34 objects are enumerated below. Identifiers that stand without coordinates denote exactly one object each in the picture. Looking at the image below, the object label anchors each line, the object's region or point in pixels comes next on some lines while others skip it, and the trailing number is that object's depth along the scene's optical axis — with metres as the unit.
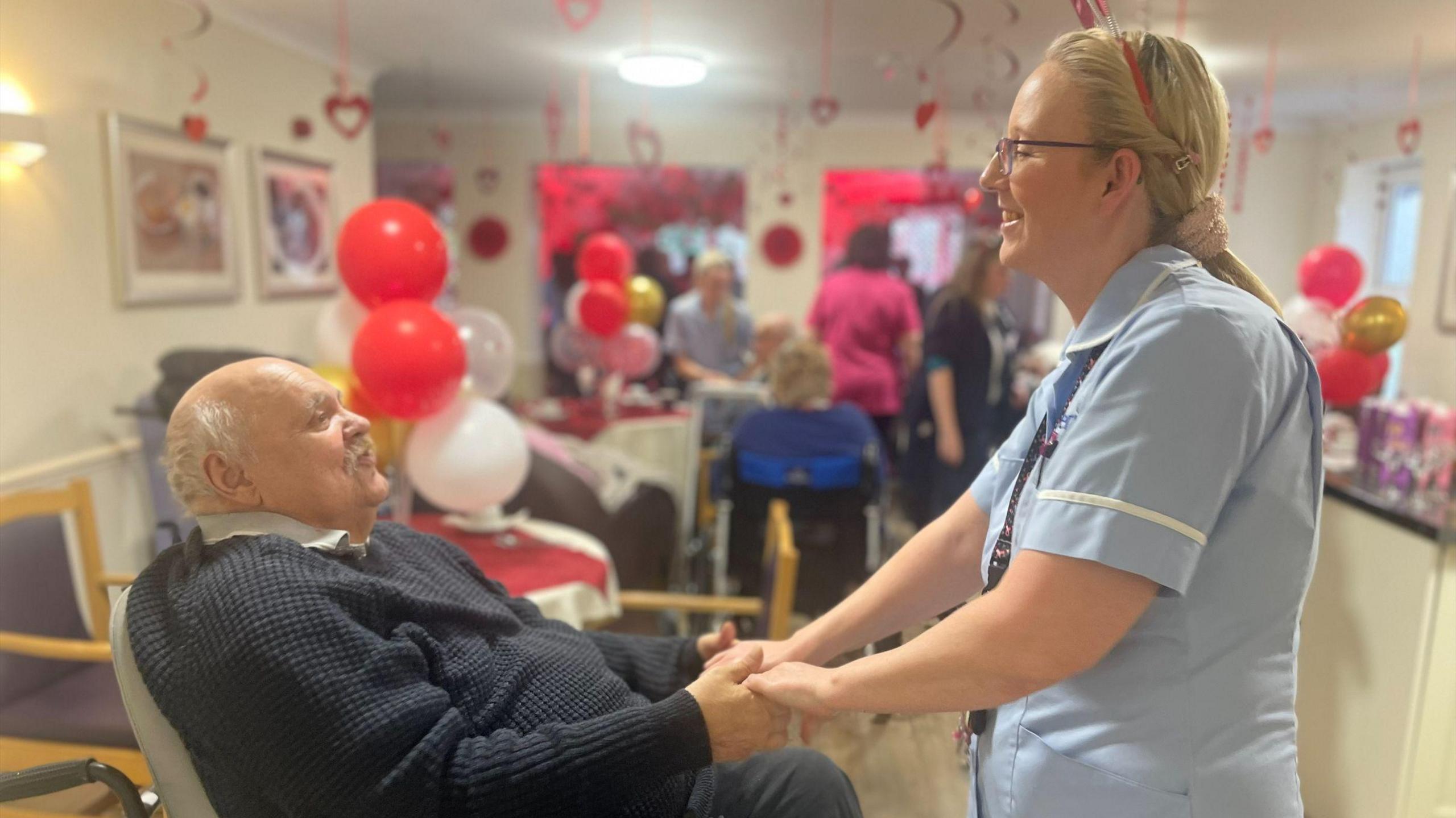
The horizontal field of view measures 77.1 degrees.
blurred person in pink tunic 4.20
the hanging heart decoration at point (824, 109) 3.05
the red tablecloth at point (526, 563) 2.06
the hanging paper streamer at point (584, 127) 5.39
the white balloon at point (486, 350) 2.68
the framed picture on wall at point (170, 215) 2.80
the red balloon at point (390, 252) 2.12
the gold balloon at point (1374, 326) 1.82
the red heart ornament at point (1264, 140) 3.53
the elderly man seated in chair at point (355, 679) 0.99
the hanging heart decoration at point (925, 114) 2.02
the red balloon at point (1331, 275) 2.38
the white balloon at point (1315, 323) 2.18
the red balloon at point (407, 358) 2.04
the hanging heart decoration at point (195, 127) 2.91
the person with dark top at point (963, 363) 2.67
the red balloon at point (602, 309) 4.51
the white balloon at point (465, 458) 2.24
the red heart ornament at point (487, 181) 6.17
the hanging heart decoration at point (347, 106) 3.15
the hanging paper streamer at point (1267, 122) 3.50
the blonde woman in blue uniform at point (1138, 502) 0.79
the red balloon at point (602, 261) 4.68
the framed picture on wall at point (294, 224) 3.92
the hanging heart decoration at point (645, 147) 4.08
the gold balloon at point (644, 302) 5.14
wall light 1.51
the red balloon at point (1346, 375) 2.02
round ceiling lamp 3.24
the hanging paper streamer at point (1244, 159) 1.39
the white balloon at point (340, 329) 2.62
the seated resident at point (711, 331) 4.82
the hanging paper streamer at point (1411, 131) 2.04
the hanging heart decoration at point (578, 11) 2.45
